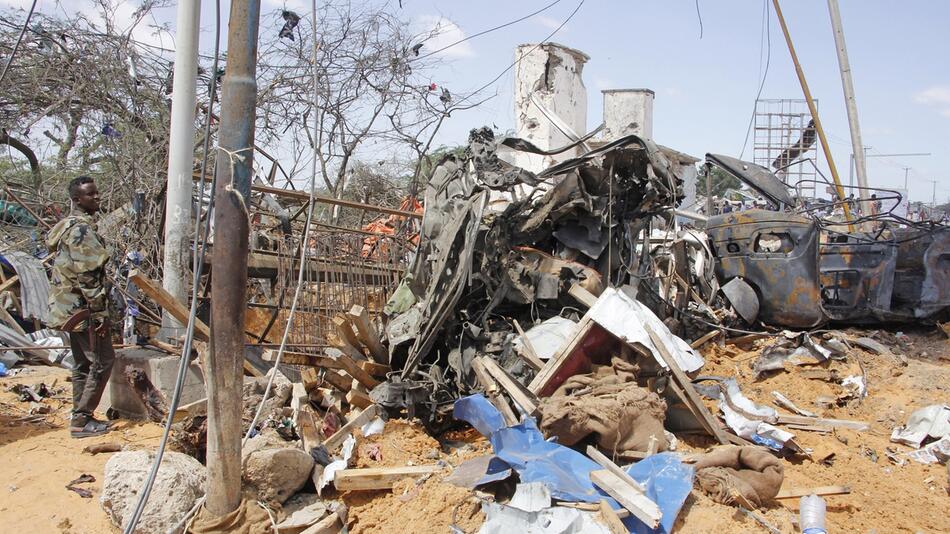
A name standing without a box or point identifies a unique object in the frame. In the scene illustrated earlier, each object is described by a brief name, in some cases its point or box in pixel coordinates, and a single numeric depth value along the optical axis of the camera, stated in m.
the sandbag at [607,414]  4.59
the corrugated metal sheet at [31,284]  9.09
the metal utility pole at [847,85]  12.46
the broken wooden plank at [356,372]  5.80
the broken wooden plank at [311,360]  5.77
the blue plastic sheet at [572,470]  3.85
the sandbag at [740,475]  4.16
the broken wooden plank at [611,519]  3.55
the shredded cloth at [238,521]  3.64
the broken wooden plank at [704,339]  8.09
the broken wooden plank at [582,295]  6.35
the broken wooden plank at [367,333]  5.84
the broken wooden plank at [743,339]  8.32
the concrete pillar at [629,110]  20.84
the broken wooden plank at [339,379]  5.88
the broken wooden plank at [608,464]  3.98
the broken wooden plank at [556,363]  5.45
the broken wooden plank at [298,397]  5.50
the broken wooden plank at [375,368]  5.93
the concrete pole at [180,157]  6.19
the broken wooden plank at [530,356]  5.68
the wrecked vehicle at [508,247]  5.88
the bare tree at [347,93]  12.23
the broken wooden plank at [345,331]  5.95
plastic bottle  3.96
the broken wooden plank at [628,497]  3.61
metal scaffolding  27.50
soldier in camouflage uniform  5.45
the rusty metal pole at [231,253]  3.42
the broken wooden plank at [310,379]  5.96
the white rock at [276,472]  4.14
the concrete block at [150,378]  5.88
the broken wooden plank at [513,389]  4.99
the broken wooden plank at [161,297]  3.83
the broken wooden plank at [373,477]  4.43
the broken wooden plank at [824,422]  5.87
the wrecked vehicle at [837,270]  8.02
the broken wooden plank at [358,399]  5.71
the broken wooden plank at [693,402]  5.38
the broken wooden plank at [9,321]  8.68
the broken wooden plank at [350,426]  5.00
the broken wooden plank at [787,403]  6.25
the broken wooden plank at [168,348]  6.11
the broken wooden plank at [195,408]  4.97
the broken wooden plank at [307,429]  4.94
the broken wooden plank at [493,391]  5.07
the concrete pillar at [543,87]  15.08
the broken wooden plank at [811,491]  4.52
